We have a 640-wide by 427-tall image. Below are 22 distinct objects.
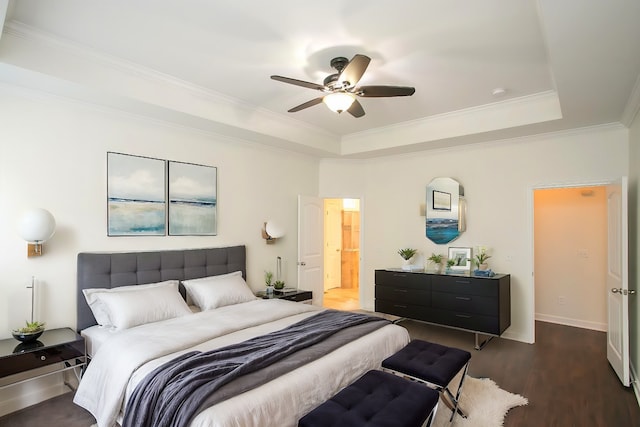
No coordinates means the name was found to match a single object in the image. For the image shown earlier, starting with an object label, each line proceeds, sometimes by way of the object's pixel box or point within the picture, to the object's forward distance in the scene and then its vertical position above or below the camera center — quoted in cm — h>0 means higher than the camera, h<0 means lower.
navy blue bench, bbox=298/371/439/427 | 191 -108
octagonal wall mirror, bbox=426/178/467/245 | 514 +10
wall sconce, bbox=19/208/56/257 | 289 -7
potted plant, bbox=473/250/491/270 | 481 -58
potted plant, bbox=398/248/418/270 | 533 -57
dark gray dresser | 431 -107
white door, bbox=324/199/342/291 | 834 -64
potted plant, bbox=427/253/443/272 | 515 -61
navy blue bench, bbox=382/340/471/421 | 252 -109
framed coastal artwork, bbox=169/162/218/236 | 411 +22
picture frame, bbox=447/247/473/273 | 498 -58
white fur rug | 270 -154
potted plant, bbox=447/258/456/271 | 501 -65
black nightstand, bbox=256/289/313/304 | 472 -103
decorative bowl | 275 -91
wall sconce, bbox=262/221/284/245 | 503 -19
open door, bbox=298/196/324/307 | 563 -46
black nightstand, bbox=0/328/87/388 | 256 -101
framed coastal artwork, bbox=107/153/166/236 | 362 +24
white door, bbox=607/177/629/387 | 325 -62
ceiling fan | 273 +105
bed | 204 -93
